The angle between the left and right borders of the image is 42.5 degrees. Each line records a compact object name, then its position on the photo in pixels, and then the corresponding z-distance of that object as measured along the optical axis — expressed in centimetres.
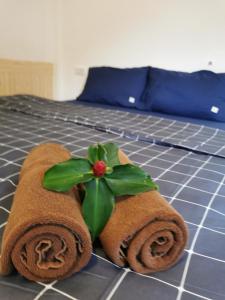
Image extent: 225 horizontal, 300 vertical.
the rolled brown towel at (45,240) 51
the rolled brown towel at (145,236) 56
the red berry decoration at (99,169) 61
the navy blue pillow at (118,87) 237
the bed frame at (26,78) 259
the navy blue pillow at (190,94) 204
